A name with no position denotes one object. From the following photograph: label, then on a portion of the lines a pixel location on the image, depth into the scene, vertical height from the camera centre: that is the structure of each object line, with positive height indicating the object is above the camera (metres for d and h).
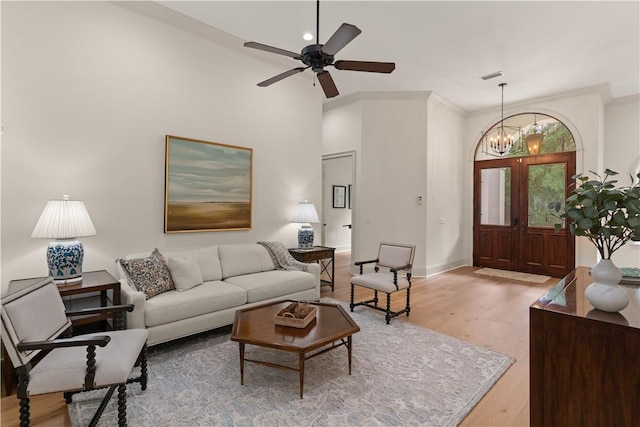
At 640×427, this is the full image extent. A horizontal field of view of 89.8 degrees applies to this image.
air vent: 5.09 +2.28
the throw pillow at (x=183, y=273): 3.25 -0.61
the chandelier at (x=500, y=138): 5.89 +1.66
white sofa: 2.82 -0.79
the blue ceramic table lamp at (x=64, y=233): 2.66 -0.18
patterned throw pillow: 3.03 -0.60
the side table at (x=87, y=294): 2.39 -0.69
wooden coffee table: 2.25 -0.90
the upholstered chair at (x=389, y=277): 3.75 -0.76
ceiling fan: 2.50 +1.29
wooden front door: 6.10 +0.04
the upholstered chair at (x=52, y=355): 1.75 -0.86
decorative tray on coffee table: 2.53 -0.82
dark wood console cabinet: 1.33 -0.65
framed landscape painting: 3.75 +0.35
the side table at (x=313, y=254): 4.62 -0.57
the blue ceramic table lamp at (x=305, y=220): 4.77 -0.08
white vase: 1.44 -0.33
